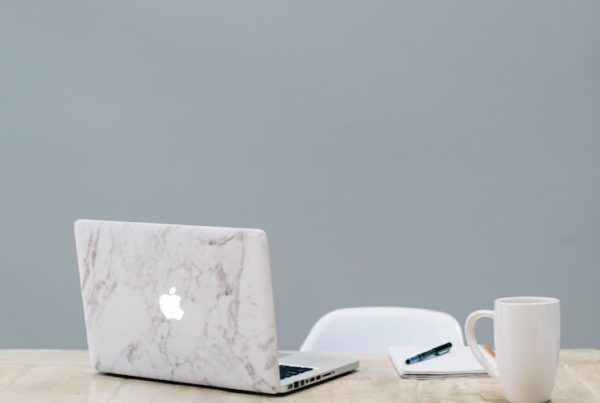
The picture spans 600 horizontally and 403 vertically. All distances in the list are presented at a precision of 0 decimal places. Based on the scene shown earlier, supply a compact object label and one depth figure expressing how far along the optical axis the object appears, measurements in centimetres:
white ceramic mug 187
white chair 270
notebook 208
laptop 194
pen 216
